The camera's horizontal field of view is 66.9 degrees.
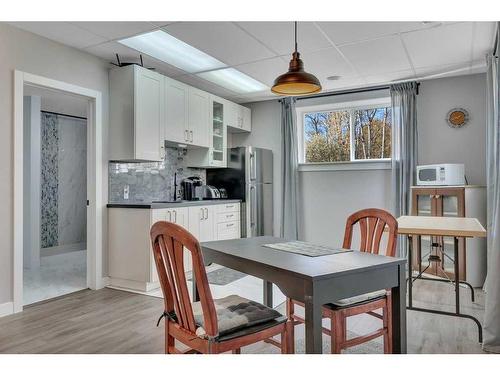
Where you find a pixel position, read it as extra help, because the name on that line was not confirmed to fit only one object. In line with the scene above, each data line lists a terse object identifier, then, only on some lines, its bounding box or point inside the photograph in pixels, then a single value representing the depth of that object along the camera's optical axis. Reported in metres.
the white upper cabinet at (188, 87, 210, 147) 4.70
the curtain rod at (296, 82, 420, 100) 5.01
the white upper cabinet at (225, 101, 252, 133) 5.48
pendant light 2.34
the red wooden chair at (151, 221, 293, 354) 1.56
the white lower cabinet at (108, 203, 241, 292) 3.80
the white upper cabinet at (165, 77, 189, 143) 4.33
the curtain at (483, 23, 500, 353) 2.43
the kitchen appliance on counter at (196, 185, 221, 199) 5.20
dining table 1.54
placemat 2.04
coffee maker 5.15
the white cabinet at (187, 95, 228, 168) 5.11
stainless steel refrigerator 5.32
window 5.21
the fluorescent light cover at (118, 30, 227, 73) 3.51
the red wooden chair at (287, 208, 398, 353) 2.03
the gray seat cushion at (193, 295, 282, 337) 1.68
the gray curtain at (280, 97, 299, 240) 5.54
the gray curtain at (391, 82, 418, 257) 4.69
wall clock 4.53
